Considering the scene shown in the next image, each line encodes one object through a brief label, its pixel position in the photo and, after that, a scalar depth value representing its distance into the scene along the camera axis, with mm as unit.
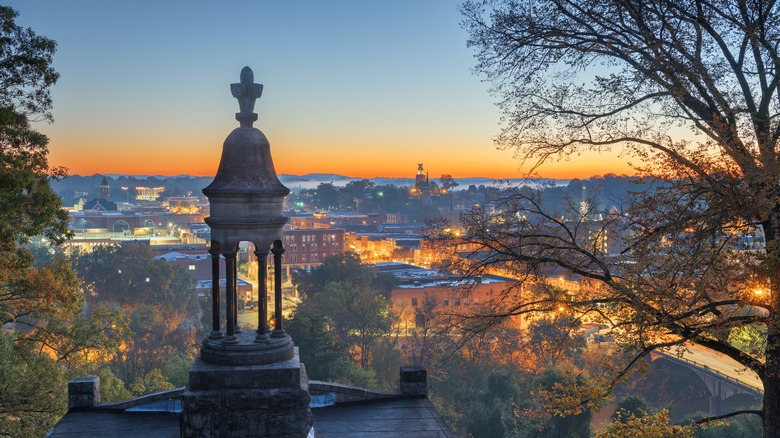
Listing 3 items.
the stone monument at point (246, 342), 10211
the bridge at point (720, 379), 47062
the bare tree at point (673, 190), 9180
